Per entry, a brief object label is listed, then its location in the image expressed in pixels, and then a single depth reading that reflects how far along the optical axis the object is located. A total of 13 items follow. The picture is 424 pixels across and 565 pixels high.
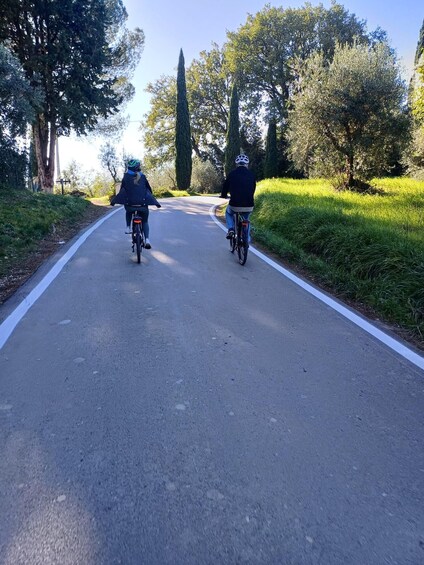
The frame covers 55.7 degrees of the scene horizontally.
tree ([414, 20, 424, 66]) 24.02
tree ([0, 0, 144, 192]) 18.14
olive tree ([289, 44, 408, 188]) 15.09
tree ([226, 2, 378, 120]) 36.31
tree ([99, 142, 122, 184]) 33.97
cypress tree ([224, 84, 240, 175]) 37.53
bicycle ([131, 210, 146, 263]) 7.82
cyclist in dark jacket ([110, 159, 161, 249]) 8.04
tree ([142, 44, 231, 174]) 44.03
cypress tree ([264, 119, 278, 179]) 36.99
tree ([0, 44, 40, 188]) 14.39
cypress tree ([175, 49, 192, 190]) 35.06
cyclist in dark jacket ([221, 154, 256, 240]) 8.19
